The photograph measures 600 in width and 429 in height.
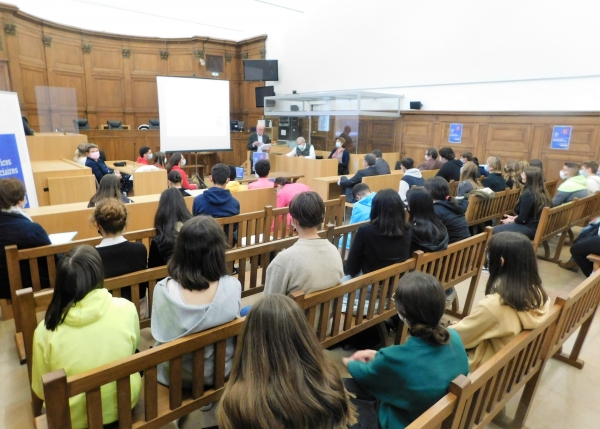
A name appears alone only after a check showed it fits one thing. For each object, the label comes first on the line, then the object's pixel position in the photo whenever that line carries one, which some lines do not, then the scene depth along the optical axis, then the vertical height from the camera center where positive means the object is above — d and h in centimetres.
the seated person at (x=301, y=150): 795 -40
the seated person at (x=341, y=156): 748 -47
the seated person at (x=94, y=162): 539 -50
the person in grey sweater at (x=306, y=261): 185 -63
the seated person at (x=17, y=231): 228 -64
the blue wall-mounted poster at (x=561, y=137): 603 +0
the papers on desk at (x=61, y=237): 262 -79
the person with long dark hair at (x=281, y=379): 87 -58
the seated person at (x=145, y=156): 716 -53
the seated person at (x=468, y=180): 431 -52
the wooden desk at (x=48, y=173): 457 -59
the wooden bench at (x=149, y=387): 104 -80
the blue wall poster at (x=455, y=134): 729 +1
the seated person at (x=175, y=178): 388 -50
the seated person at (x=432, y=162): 632 -46
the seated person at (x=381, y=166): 587 -51
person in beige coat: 159 -69
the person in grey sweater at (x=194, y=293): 147 -64
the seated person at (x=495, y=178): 470 -51
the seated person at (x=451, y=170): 544 -50
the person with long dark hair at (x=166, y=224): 237 -60
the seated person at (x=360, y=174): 573 -62
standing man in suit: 859 -22
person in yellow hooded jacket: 131 -71
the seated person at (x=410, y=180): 489 -59
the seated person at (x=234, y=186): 415 -62
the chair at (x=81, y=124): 852 +3
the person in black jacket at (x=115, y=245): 202 -63
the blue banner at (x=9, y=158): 370 -34
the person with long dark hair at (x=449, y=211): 307 -61
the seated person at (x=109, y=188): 304 -49
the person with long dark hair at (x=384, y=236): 223 -61
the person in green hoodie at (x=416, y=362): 122 -73
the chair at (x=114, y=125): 934 +3
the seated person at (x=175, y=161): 541 -48
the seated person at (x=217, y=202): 313 -60
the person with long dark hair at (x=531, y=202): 376 -64
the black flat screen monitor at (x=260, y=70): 1063 +165
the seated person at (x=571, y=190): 440 -60
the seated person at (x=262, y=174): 435 -50
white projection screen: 705 +28
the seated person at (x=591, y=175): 454 -45
